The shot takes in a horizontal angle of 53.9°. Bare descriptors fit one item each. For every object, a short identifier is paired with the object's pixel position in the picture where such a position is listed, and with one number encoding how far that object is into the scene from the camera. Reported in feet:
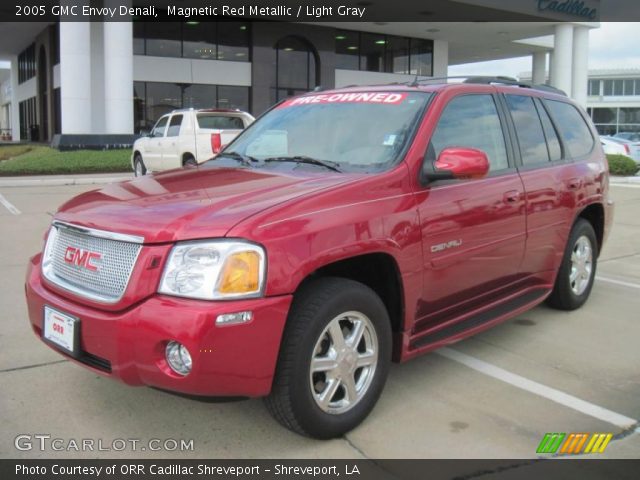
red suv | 9.16
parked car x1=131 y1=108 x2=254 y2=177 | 47.26
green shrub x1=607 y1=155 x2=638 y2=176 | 60.44
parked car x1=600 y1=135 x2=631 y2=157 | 70.64
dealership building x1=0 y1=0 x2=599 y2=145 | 69.26
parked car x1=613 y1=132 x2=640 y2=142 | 100.93
